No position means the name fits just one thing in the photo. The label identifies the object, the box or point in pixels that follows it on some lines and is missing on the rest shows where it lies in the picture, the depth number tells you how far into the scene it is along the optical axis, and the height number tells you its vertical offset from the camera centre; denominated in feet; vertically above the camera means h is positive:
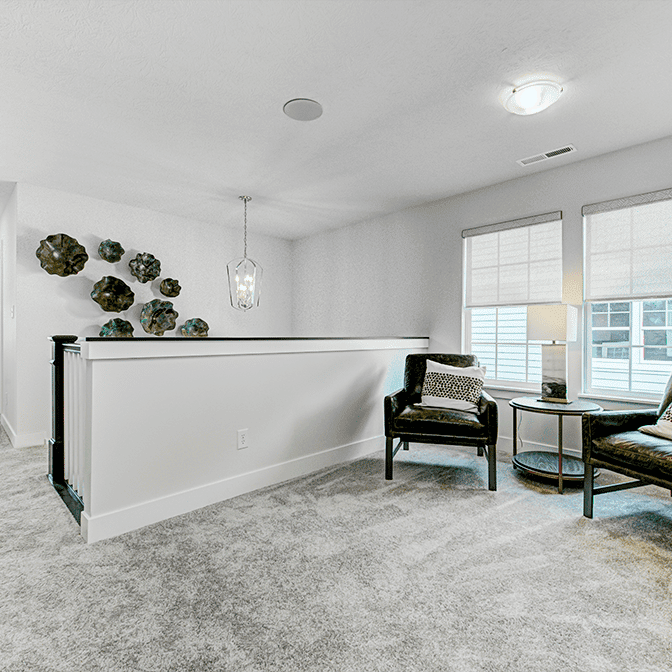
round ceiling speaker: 8.15 +4.59
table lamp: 9.86 -0.01
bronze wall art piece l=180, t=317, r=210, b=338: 15.81 +0.27
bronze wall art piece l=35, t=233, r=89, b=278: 12.44 +2.44
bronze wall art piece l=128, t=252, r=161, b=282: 14.32 +2.38
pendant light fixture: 14.39 +1.98
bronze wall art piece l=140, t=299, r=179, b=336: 14.53 +0.65
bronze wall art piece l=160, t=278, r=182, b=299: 15.16 +1.75
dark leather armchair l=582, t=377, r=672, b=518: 6.77 -1.95
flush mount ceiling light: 7.55 +4.55
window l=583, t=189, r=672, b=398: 9.84 +1.06
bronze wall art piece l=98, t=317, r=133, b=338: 13.56 +0.23
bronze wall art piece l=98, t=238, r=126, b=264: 13.57 +2.77
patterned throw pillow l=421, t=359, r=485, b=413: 10.40 -1.31
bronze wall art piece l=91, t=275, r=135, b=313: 13.44 +1.33
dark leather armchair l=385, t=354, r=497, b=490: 9.16 -2.06
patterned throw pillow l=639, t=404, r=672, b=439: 7.41 -1.65
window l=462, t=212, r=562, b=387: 11.69 +1.49
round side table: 9.04 -2.98
